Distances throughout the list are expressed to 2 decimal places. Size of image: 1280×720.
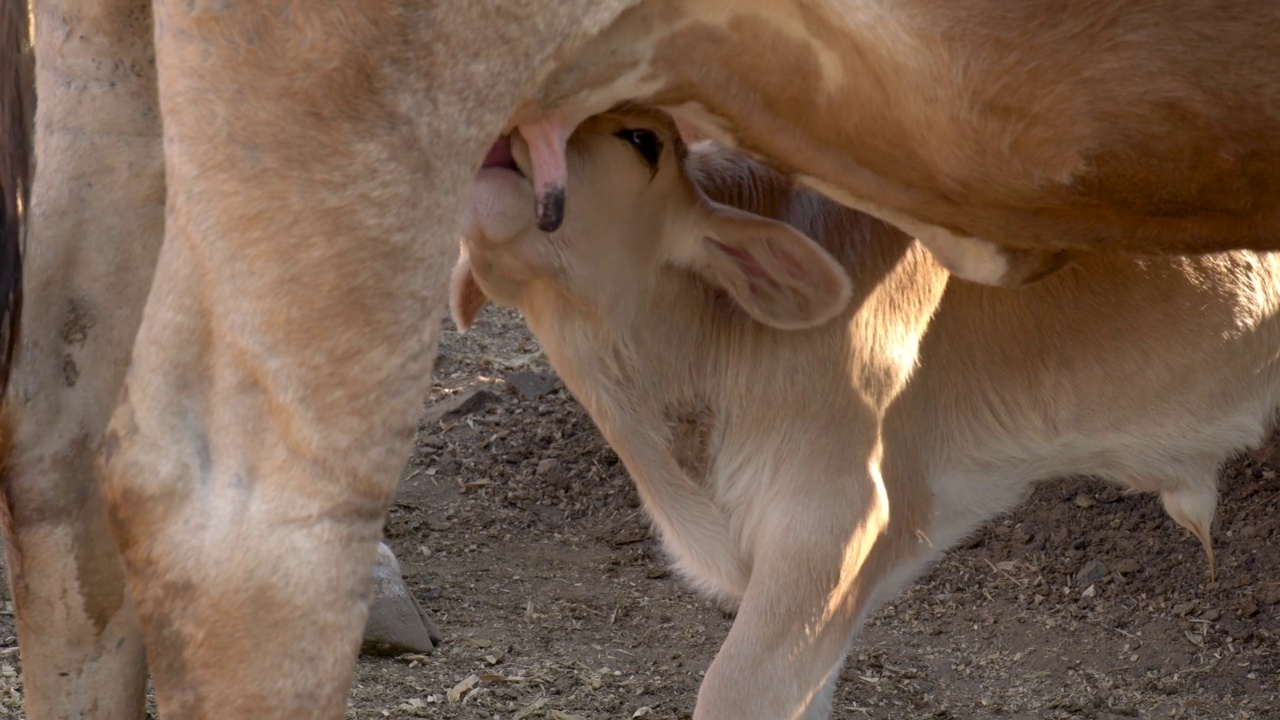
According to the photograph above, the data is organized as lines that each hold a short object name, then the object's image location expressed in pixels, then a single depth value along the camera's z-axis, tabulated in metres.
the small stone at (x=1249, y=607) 4.78
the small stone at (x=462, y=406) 6.05
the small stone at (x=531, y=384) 6.06
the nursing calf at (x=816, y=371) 3.48
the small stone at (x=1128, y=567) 5.02
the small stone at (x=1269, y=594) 4.80
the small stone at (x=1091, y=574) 5.01
